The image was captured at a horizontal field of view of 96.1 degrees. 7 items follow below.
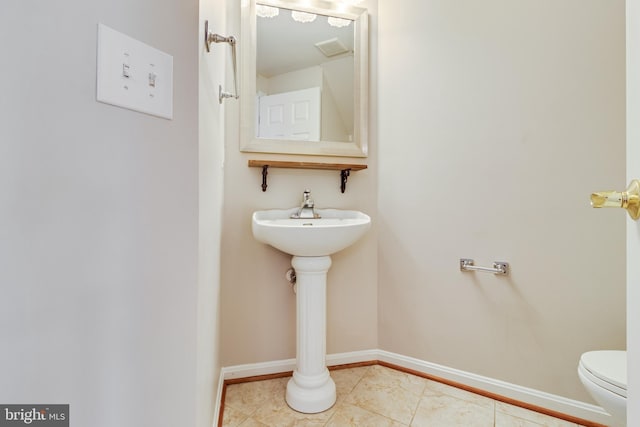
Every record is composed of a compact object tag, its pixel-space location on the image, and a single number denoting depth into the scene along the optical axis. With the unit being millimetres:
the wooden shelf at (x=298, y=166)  1507
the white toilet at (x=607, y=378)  873
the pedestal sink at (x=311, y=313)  1277
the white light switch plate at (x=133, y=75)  478
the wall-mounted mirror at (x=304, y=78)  1583
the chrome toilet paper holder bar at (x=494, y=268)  1396
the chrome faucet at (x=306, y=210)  1588
